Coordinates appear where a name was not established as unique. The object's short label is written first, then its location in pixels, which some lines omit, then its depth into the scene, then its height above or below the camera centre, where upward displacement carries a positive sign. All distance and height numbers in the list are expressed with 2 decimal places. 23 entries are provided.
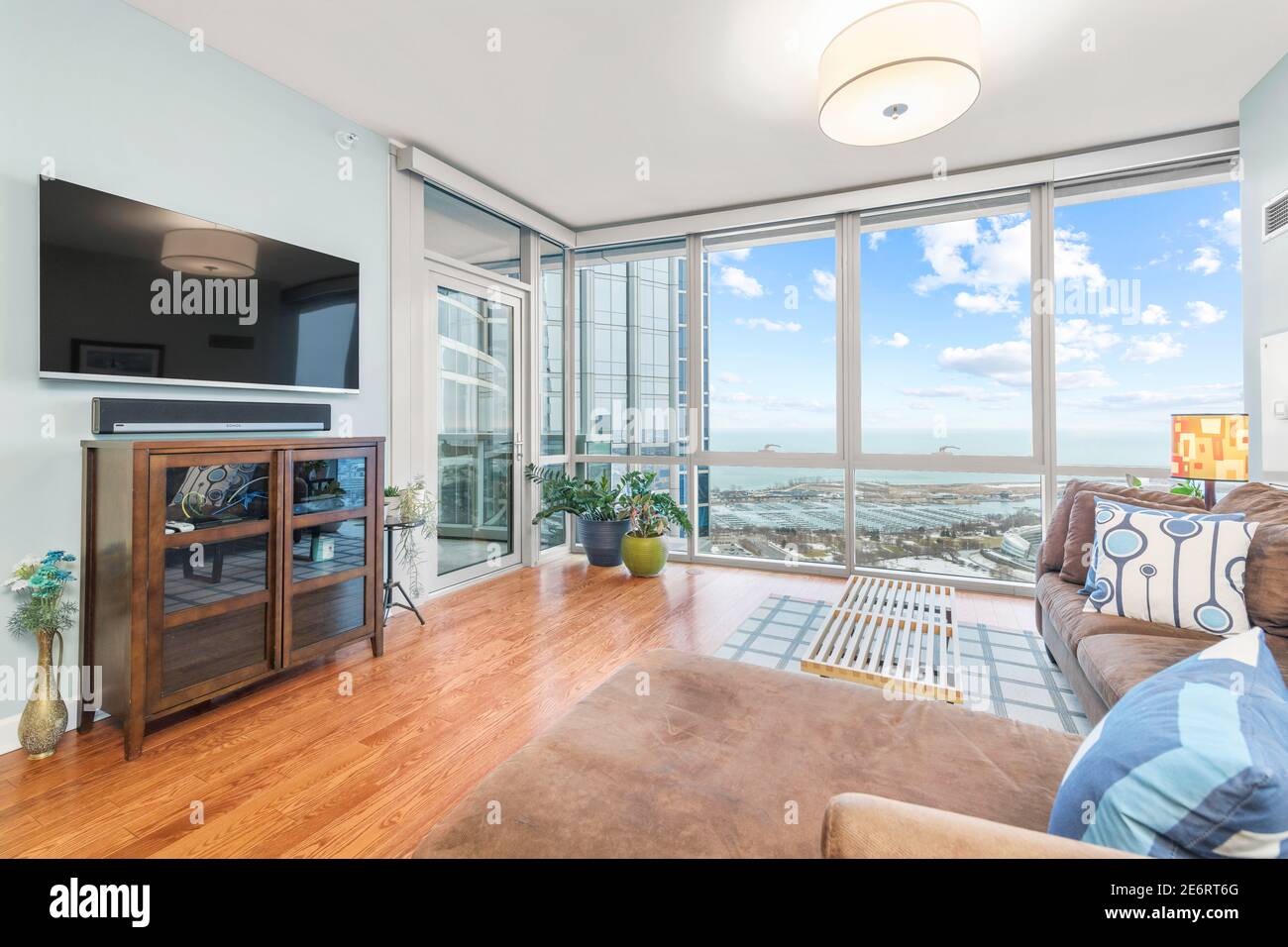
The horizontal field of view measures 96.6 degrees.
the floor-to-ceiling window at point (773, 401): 4.50 +0.62
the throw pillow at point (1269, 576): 1.89 -0.34
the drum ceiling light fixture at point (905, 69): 2.11 +1.57
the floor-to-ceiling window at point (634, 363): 4.97 +1.03
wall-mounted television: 2.08 +0.76
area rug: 2.29 -0.89
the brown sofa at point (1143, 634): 1.70 -0.53
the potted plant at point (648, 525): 4.43 -0.37
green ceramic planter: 4.42 -0.60
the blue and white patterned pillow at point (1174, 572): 1.96 -0.34
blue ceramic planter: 4.71 -0.51
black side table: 3.19 -0.50
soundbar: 2.19 +0.27
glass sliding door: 3.95 +0.36
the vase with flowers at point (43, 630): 1.94 -0.51
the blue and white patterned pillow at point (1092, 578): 2.27 -0.40
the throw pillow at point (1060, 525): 2.65 -0.23
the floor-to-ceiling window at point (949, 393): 3.91 +0.60
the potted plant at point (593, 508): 4.66 -0.25
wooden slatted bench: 2.04 -0.67
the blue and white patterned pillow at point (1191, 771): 0.58 -0.33
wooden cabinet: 1.97 -0.33
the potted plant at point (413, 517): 3.26 -0.22
